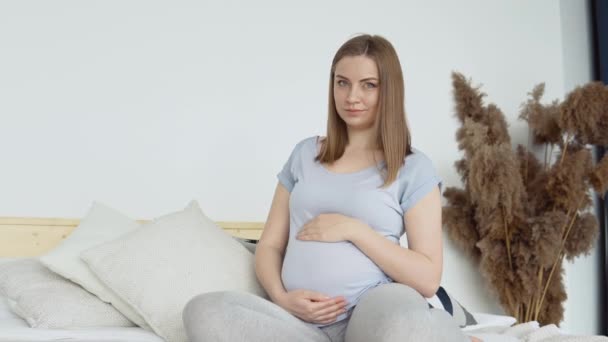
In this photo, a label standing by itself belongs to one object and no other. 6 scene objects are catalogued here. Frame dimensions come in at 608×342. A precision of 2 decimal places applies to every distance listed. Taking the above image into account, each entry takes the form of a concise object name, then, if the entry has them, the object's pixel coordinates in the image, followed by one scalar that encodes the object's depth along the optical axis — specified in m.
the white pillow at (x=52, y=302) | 1.95
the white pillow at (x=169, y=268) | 1.90
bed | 1.85
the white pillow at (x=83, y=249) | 2.03
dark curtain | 3.58
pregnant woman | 1.55
